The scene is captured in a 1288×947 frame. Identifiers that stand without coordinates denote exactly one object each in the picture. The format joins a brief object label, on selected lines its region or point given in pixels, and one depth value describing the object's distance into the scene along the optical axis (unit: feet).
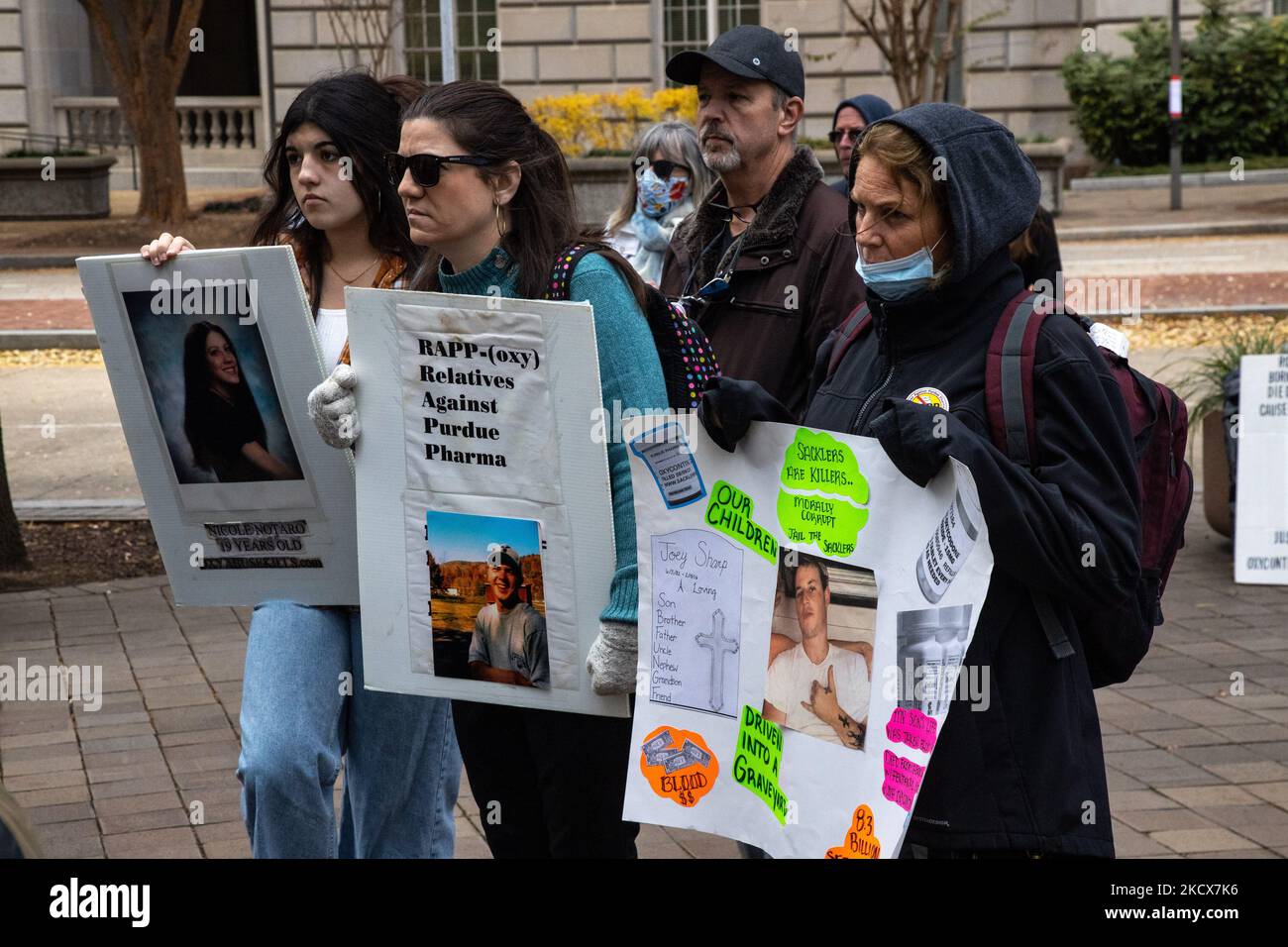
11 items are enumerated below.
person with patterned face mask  24.21
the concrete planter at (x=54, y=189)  76.64
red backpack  8.53
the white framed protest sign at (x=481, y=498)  9.63
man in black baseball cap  13.61
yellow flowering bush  69.87
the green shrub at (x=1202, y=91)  86.58
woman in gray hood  8.20
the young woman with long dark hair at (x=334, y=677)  10.68
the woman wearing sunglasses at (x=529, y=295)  9.91
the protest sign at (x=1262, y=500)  23.44
